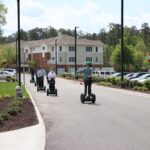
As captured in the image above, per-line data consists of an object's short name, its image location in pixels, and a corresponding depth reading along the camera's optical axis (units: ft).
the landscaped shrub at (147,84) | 107.76
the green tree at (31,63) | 407.93
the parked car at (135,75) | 164.35
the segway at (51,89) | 92.88
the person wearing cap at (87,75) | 70.54
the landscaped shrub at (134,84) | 115.79
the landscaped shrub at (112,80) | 143.10
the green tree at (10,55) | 420.77
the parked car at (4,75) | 223.63
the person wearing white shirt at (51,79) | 92.79
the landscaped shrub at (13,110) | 50.30
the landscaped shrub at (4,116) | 45.68
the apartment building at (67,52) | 388.57
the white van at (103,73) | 222.93
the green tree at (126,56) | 308.44
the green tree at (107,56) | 424.34
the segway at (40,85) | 111.04
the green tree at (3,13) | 187.25
